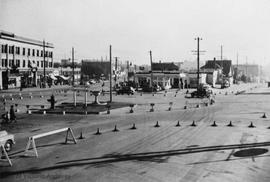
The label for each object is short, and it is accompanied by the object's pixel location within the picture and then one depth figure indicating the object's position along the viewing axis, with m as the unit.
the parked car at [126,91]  60.47
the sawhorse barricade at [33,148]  16.98
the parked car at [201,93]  54.55
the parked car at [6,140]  17.75
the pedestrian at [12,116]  28.42
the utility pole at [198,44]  60.72
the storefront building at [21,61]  70.31
